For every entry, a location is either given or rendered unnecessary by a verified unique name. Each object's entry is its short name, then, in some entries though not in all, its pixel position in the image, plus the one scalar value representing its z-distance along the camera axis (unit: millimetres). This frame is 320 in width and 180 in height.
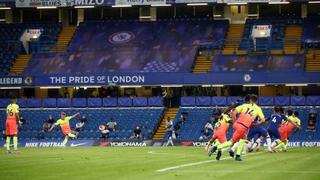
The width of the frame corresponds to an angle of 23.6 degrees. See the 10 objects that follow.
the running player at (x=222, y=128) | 33562
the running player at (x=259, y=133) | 38250
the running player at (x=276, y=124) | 40000
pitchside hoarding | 61375
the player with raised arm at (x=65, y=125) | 52044
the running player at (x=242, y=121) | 28828
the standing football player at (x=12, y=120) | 40719
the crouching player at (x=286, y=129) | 41812
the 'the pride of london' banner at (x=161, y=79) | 66438
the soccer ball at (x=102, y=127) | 64000
